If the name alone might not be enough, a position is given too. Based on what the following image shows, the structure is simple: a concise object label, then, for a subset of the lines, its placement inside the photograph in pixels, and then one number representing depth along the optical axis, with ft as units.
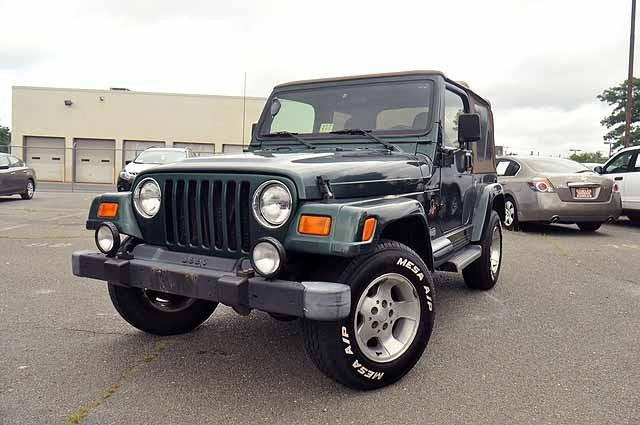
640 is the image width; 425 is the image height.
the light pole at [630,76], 62.75
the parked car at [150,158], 43.37
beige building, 98.17
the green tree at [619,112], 116.88
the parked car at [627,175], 33.94
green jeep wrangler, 8.56
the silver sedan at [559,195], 29.96
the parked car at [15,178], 44.88
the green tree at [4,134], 177.06
